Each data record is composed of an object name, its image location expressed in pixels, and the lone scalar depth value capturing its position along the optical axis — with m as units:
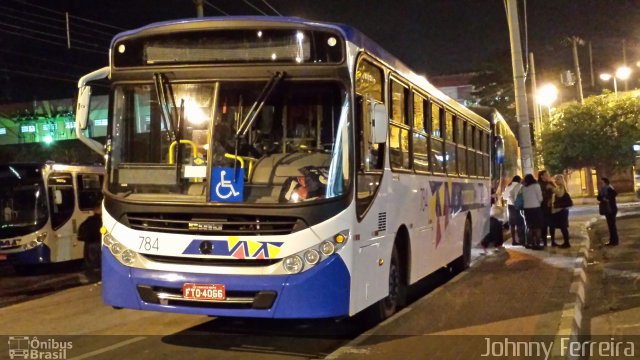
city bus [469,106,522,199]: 17.23
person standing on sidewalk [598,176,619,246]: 14.35
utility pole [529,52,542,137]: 26.77
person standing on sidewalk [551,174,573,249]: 14.17
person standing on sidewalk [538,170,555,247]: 14.41
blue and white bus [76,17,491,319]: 5.98
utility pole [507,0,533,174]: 17.62
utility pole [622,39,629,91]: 46.20
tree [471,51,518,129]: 50.88
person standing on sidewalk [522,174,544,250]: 13.84
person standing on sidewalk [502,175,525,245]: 15.02
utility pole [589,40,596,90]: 48.72
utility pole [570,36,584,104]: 39.72
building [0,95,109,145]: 45.78
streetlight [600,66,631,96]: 39.12
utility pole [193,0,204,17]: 17.42
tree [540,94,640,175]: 38.22
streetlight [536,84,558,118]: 37.59
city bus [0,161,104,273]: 14.12
